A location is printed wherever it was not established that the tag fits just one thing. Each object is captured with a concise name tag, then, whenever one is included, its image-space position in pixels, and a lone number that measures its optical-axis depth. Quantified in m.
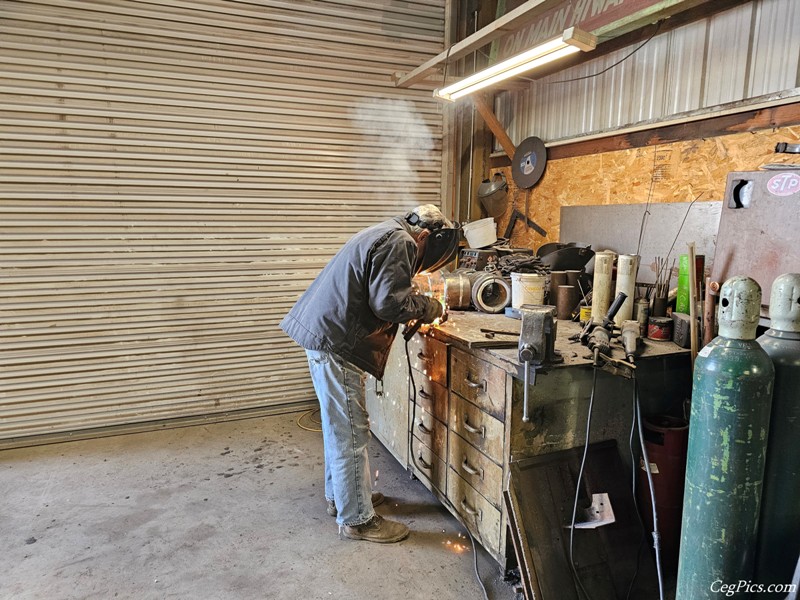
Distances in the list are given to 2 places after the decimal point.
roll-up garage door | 3.81
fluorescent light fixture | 2.57
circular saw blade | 4.37
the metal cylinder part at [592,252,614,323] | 2.83
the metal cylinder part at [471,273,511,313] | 3.32
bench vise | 2.05
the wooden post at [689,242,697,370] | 2.38
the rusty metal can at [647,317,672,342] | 2.58
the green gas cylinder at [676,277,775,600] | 1.62
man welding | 2.51
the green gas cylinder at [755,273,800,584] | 1.69
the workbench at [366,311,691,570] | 2.26
